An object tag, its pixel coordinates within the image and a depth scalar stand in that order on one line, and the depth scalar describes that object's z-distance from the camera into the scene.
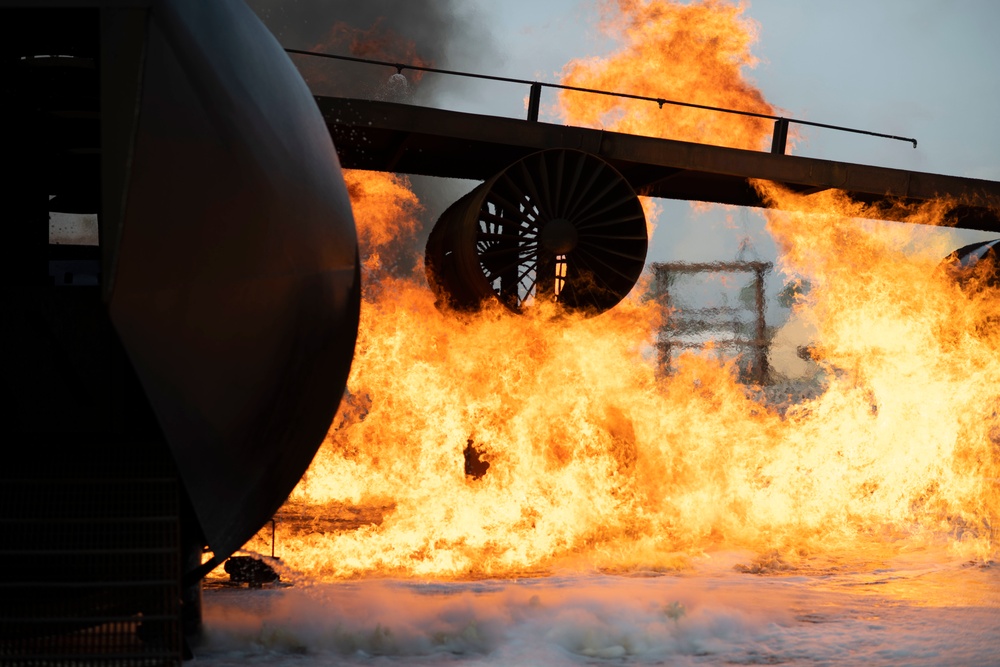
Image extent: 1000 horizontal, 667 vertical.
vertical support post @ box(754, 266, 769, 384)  32.31
